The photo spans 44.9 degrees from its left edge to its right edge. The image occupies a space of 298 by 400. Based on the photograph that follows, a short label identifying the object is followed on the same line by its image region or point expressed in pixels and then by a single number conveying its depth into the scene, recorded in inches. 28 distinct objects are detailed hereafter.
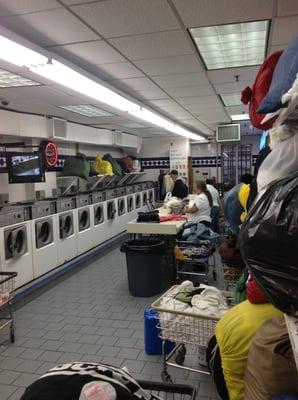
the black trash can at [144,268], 191.6
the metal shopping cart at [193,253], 190.2
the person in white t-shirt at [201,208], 233.8
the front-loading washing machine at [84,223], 259.8
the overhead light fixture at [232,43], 121.0
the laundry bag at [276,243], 36.2
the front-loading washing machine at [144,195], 426.9
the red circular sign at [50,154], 258.4
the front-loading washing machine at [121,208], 345.7
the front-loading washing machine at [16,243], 180.5
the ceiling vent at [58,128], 269.0
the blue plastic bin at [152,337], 130.9
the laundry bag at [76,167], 301.4
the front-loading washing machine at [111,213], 317.3
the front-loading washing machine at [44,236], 205.6
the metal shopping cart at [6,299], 147.4
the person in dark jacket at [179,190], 347.6
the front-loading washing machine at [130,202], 373.6
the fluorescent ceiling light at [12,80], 155.0
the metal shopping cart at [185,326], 101.7
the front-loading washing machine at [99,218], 287.3
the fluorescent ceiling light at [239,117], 328.2
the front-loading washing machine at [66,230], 233.1
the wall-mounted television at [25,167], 213.5
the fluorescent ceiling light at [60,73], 114.0
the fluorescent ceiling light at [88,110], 239.8
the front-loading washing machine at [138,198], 403.6
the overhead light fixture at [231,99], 231.0
